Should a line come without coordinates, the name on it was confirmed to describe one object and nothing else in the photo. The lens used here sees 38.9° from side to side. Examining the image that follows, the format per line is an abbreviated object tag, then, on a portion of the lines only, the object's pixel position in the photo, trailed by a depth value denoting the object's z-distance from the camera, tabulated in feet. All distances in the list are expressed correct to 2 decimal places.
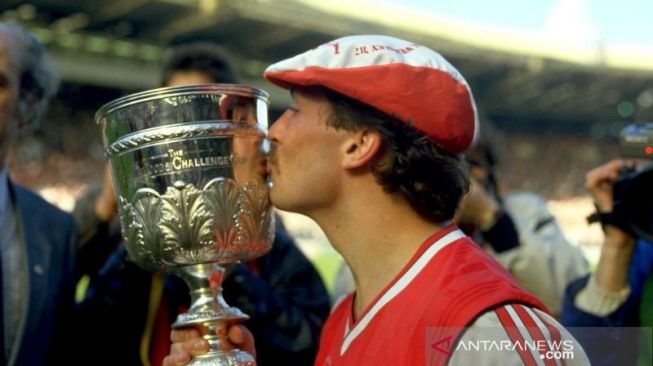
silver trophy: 5.17
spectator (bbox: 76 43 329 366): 6.99
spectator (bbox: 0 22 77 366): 7.11
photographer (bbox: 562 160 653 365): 6.64
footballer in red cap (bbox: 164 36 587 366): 4.67
